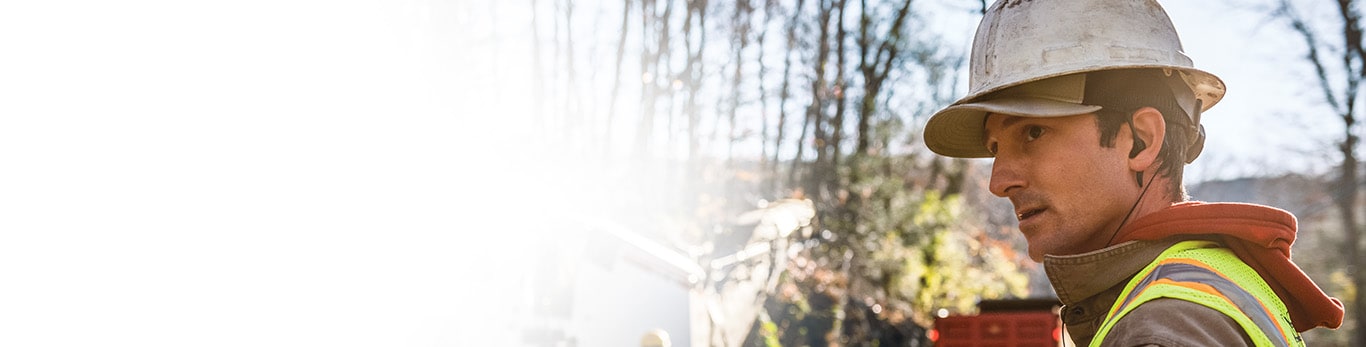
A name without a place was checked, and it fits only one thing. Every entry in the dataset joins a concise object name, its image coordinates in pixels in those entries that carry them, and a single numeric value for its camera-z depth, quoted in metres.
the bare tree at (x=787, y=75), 24.39
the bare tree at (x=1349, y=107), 20.73
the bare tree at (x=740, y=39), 25.91
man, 1.53
